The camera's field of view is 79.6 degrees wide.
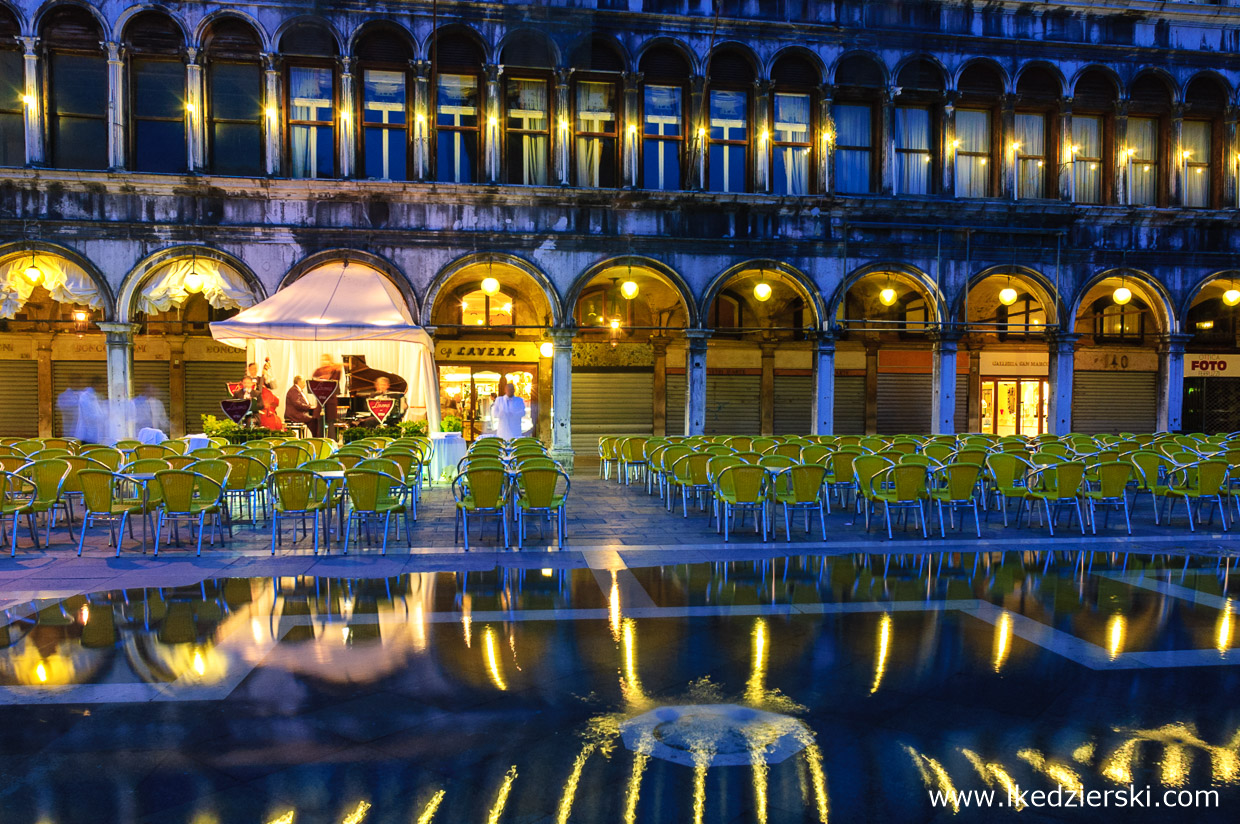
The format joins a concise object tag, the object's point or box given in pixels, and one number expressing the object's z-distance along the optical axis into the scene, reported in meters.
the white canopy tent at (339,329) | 12.91
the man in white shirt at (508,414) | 15.45
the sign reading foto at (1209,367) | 23.77
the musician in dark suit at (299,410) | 15.11
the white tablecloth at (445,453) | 14.73
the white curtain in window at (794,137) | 18.72
